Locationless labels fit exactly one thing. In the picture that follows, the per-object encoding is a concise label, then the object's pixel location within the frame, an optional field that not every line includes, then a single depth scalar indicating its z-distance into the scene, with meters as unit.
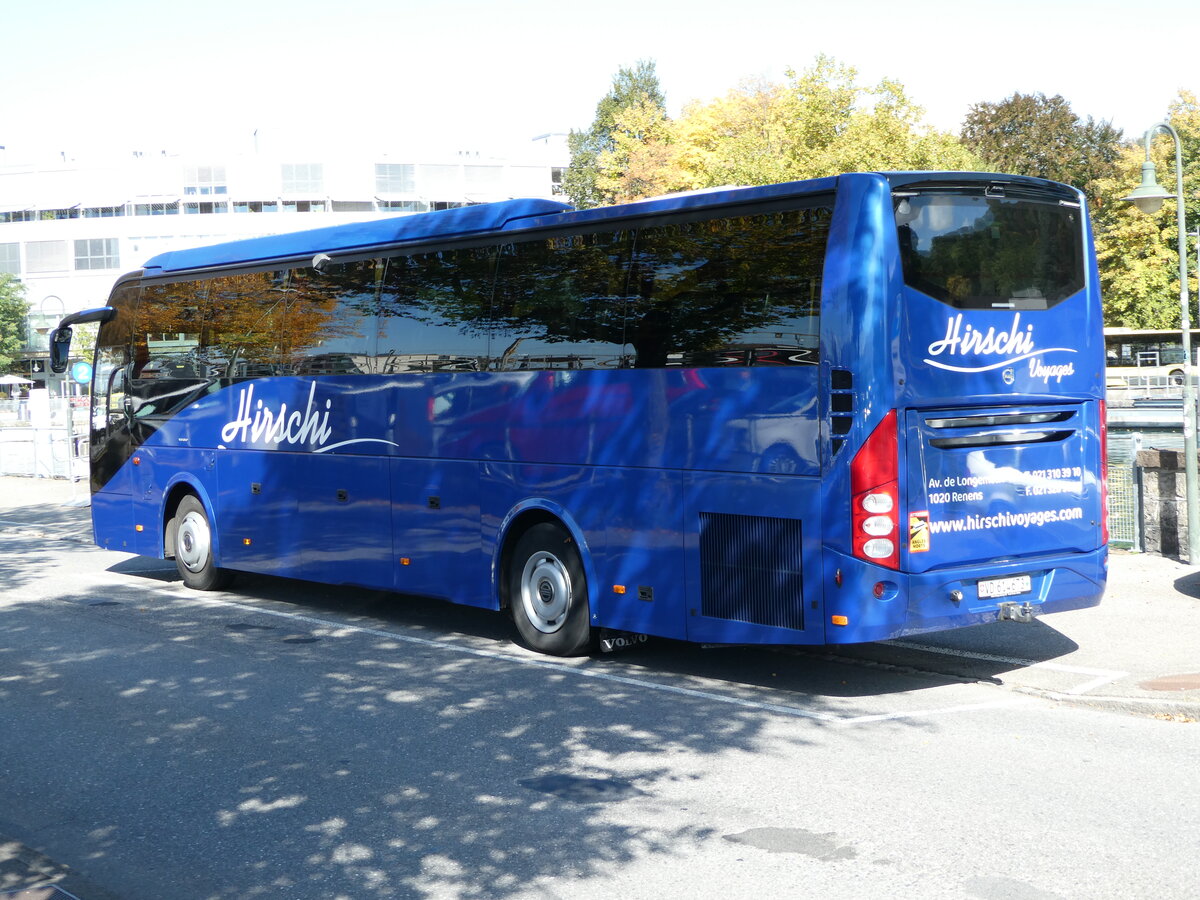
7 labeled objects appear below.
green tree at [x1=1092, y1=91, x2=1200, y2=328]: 57.06
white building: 88.56
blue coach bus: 8.10
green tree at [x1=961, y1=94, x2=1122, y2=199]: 61.72
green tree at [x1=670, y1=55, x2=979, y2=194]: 39.25
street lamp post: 12.97
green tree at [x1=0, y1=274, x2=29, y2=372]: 83.50
